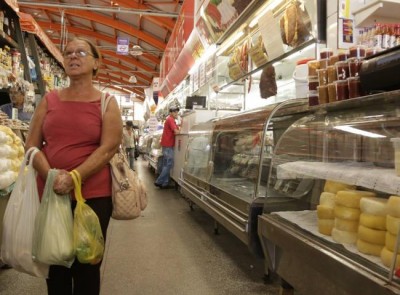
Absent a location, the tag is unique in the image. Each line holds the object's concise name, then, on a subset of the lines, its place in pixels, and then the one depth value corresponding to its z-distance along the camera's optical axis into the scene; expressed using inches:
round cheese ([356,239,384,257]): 65.5
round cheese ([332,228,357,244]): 72.3
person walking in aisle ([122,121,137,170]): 407.0
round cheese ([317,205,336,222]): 78.6
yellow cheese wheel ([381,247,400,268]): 59.6
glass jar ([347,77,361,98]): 74.7
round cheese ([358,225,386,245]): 65.7
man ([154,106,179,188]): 295.3
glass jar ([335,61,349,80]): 79.4
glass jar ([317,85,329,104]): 84.6
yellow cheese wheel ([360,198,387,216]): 67.2
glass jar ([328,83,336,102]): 81.4
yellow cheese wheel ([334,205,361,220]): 73.5
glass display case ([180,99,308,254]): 106.7
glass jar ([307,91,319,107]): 91.2
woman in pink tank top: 71.9
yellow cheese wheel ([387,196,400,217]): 61.7
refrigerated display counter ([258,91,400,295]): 61.2
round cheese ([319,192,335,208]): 81.2
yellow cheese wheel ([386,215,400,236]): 60.4
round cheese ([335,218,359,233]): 73.1
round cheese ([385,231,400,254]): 60.9
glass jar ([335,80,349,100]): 78.1
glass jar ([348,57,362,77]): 77.4
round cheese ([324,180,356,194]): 83.1
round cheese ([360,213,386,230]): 66.6
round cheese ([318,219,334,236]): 77.2
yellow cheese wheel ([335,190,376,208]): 73.9
